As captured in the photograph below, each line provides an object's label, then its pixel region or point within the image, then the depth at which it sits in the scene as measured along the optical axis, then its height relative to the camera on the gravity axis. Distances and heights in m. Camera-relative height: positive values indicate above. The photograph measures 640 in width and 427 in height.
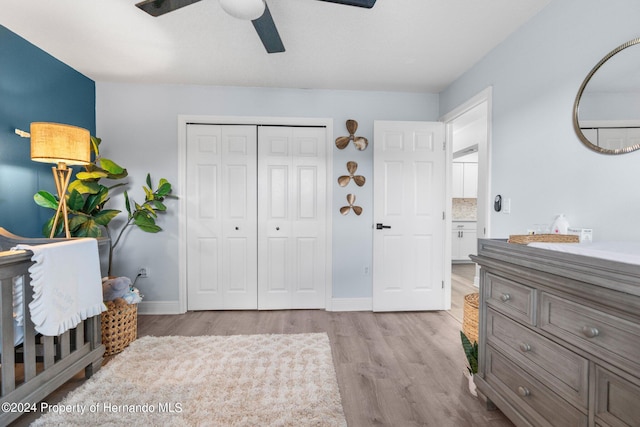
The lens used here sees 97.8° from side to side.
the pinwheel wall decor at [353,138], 3.19 +0.78
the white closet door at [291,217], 3.21 -0.12
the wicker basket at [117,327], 2.24 -1.00
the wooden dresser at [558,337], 0.91 -0.52
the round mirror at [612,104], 1.33 +0.54
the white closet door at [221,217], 3.18 -0.12
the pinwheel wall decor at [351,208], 3.21 -0.01
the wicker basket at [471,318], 2.06 -0.83
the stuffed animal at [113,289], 2.34 -0.70
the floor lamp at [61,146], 1.88 +0.41
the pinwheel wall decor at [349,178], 3.20 +0.34
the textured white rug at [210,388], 1.57 -1.19
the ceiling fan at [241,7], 1.39 +1.05
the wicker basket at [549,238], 1.41 -0.15
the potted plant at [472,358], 1.75 -0.94
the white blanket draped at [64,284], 1.52 -0.47
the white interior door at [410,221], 3.17 -0.15
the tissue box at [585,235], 1.47 -0.14
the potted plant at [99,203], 2.38 +0.02
